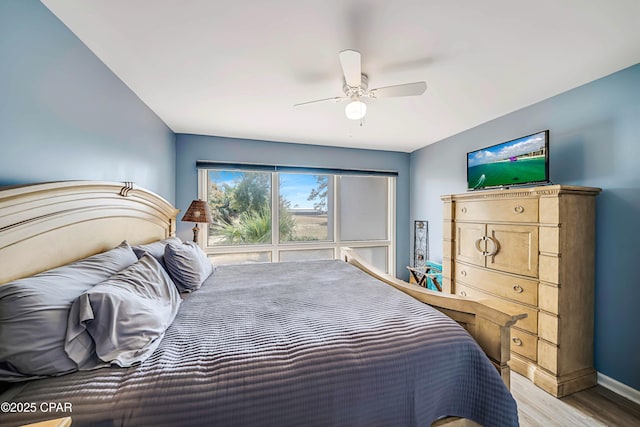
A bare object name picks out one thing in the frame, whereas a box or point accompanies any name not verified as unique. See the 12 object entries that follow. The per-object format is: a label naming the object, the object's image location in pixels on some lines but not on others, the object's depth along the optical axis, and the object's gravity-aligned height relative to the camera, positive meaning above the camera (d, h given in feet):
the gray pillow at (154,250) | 5.58 -0.96
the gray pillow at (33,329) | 2.59 -1.30
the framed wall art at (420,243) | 12.89 -1.77
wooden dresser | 5.99 -1.74
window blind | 11.20 +2.06
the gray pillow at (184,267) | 5.66 -1.34
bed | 2.55 -1.86
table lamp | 9.36 -0.11
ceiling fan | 5.29 +2.85
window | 11.87 -0.25
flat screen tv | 7.02 +1.50
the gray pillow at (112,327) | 2.90 -1.48
